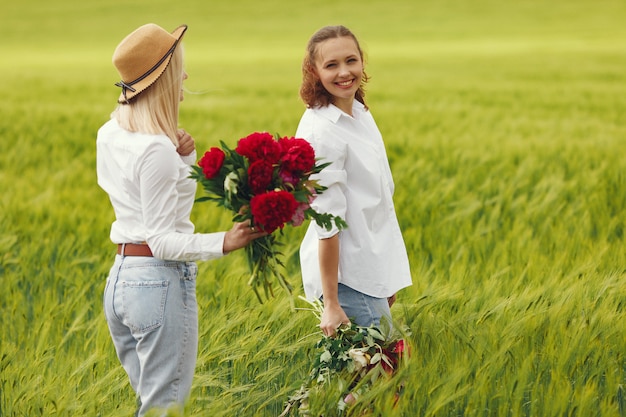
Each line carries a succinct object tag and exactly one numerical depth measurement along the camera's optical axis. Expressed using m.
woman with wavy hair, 5.40
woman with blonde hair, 4.86
